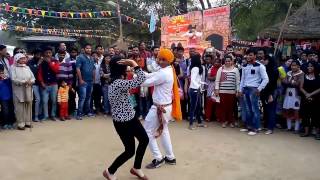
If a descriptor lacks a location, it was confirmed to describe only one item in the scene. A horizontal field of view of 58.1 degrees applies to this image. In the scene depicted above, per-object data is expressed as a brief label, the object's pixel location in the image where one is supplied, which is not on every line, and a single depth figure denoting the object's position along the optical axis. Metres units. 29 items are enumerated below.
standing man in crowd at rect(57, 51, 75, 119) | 6.73
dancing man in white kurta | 3.96
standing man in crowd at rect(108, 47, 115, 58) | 7.22
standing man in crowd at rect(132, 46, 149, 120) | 6.77
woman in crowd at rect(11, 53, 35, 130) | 5.93
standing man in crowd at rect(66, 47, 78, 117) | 6.92
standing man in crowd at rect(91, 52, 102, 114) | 7.09
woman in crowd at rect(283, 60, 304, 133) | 5.73
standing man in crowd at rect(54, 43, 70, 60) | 6.92
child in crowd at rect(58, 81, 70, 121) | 6.76
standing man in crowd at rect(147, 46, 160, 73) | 6.55
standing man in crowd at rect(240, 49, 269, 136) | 5.61
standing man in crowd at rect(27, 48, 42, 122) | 6.44
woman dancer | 3.52
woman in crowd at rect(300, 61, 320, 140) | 5.56
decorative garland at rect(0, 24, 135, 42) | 18.34
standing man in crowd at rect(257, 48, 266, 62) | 5.84
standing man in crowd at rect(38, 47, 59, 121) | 6.46
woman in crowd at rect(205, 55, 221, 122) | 6.50
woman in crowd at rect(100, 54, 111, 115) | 6.94
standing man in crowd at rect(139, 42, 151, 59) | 7.09
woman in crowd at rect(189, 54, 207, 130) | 5.97
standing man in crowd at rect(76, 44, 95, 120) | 6.82
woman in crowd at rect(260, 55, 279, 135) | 5.79
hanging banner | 10.21
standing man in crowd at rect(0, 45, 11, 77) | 5.99
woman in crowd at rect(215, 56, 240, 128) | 6.11
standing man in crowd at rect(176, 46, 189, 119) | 6.60
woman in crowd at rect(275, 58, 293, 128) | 5.94
